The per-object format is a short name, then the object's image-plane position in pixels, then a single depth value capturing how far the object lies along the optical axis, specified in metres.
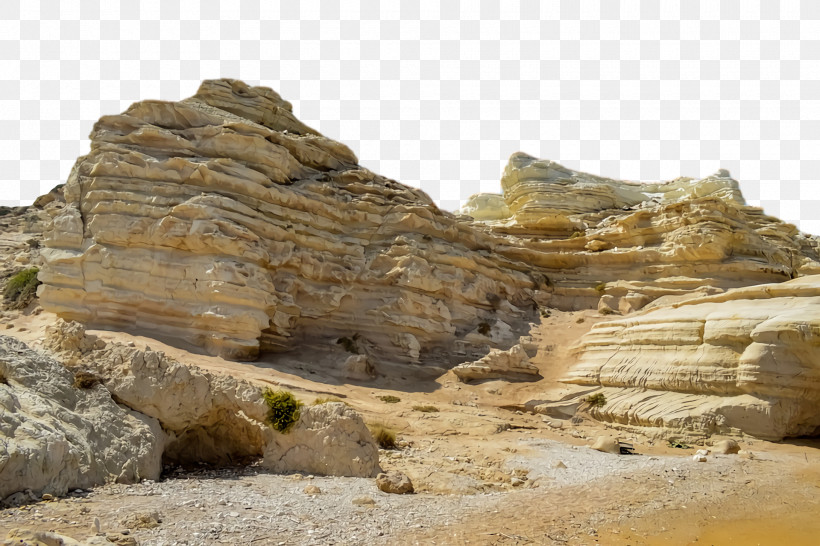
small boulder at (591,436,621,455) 14.16
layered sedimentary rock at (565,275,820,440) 15.08
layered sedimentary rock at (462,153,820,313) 27.36
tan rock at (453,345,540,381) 23.61
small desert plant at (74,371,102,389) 8.96
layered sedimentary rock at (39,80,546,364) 21.22
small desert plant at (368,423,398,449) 13.43
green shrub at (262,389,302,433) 10.43
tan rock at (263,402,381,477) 10.16
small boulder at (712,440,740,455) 13.30
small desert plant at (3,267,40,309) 26.06
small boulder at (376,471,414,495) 9.17
